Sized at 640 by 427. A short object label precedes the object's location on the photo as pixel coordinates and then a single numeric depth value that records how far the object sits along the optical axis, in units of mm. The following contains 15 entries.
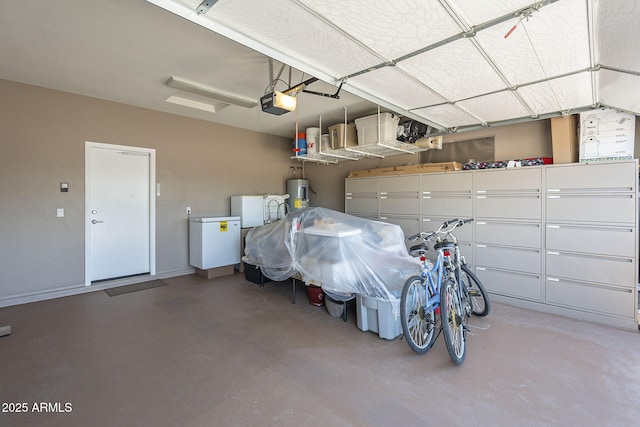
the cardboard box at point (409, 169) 4187
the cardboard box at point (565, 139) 3348
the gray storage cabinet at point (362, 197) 5059
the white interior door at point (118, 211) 4188
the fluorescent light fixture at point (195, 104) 4216
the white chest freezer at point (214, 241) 4820
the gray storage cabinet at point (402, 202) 4504
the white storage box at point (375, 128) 4016
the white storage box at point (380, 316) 2734
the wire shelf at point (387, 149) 4228
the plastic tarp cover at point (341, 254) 2883
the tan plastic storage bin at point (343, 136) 4527
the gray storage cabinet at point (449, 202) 3967
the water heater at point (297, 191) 6309
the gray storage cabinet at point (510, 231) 3486
